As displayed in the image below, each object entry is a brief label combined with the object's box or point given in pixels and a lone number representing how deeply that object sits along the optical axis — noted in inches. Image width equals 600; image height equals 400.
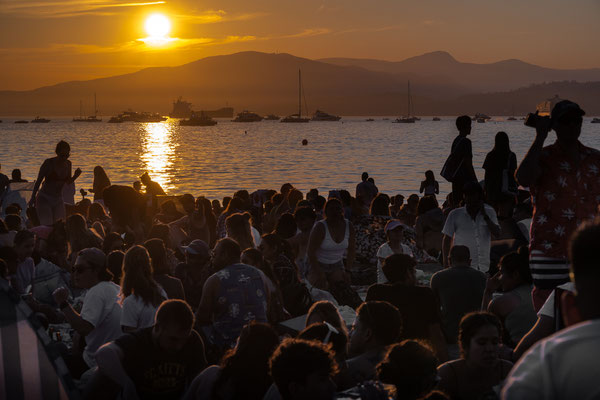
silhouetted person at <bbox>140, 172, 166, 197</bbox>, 593.3
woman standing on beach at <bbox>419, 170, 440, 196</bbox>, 699.4
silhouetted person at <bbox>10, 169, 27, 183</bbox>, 709.3
